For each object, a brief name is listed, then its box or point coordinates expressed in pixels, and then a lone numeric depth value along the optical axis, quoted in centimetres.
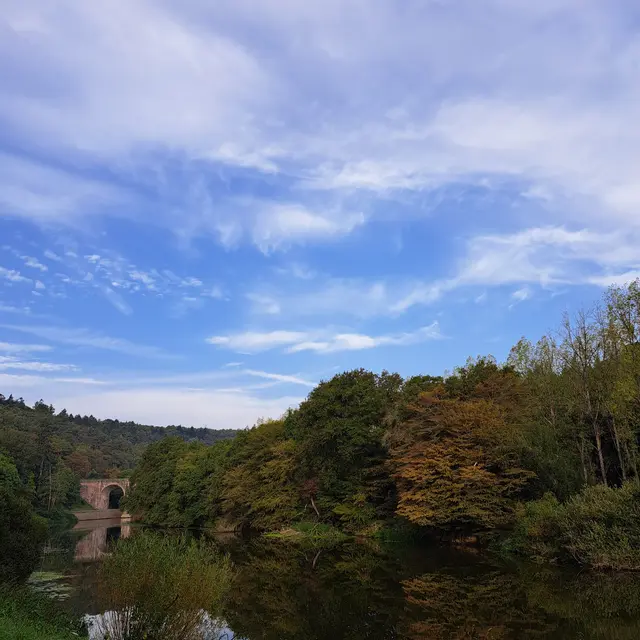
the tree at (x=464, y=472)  3102
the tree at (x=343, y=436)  4291
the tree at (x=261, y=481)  5006
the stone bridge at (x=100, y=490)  10369
